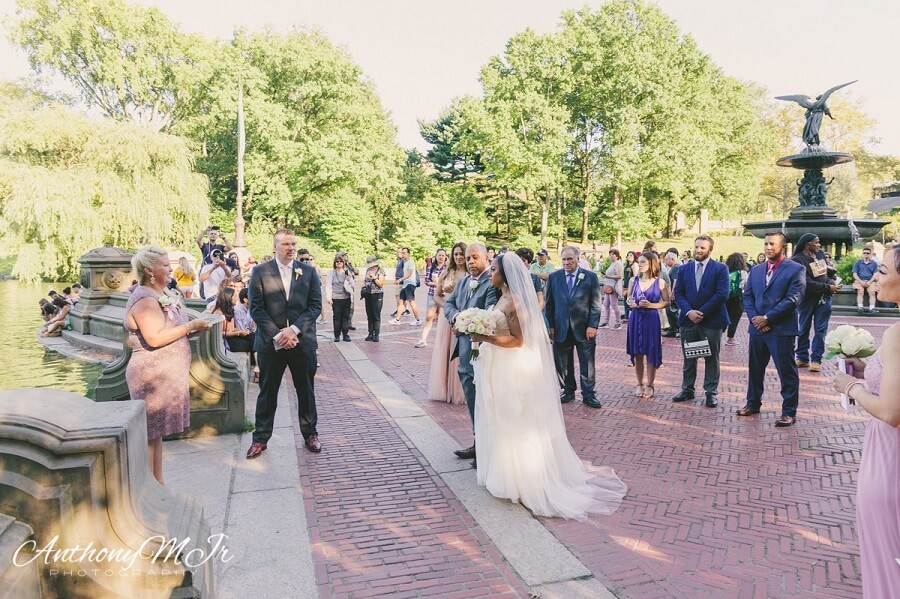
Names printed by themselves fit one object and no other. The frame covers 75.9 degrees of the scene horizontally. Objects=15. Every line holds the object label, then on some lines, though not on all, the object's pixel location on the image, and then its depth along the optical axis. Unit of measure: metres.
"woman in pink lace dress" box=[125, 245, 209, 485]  3.98
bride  4.53
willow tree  24.91
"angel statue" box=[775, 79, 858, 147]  18.83
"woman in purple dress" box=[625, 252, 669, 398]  7.67
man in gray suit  5.45
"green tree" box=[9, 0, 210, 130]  34.06
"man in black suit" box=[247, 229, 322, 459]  5.54
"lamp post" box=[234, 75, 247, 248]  23.81
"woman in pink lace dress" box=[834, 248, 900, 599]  2.48
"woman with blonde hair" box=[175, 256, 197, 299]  12.08
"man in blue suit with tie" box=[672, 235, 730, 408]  7.38
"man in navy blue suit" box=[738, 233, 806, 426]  6.49
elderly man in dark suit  7.52
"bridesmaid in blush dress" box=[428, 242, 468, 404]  7.52
